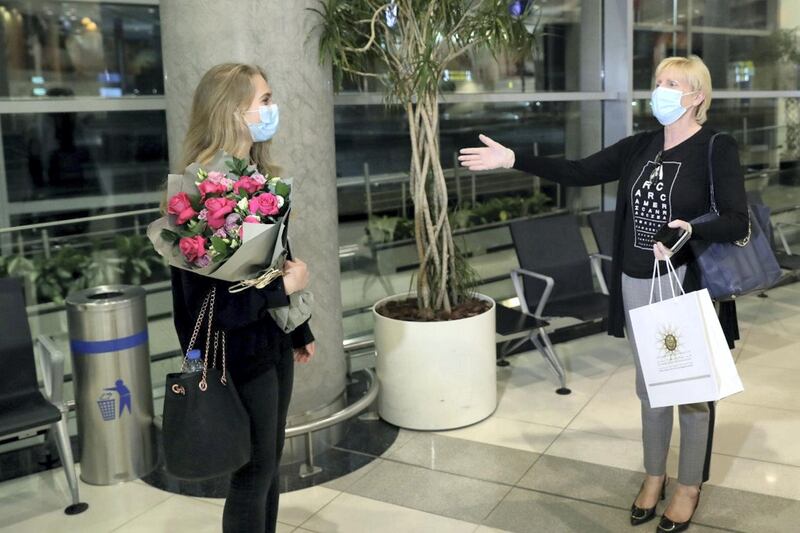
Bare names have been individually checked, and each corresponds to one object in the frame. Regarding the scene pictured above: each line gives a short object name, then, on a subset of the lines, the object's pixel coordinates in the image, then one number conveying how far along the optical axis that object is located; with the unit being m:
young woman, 2.22
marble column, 3.63
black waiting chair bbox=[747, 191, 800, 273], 6.21
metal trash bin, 3.71
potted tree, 4.09
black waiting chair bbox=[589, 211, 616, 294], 5.64
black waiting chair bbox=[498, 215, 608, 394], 5.09
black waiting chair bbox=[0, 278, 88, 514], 3.36
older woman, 2.83
